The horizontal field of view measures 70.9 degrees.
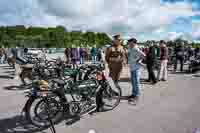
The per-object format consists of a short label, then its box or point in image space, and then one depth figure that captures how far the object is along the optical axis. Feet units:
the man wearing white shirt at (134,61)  13.06
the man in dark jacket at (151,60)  18.95
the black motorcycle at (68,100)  9.25
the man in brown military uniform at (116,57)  13.36
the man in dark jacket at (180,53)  26.39
